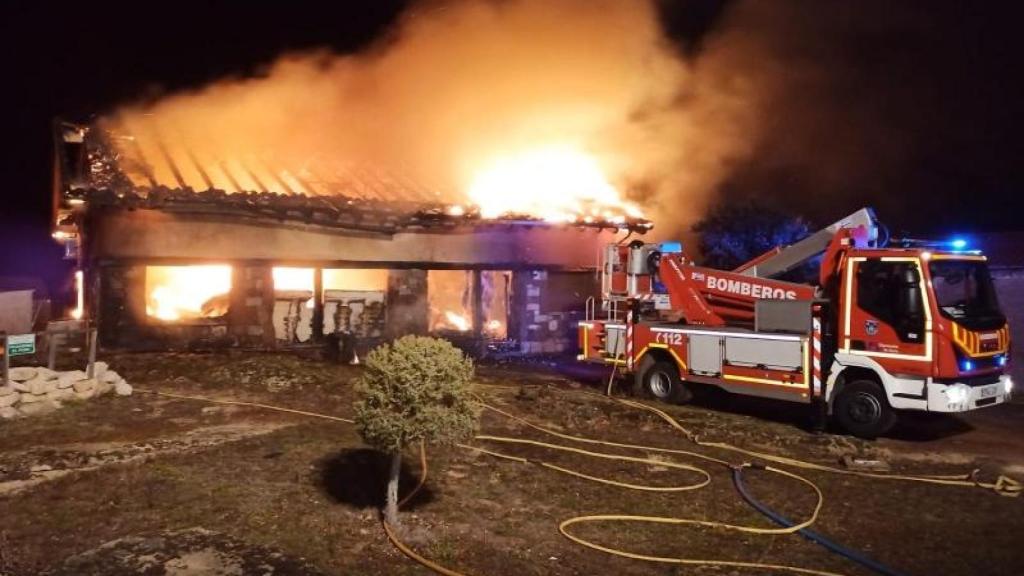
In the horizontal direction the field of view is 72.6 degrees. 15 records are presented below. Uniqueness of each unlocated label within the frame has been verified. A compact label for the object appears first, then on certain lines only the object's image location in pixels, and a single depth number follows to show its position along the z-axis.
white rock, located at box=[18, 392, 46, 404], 9.30
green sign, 9.23
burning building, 14.47
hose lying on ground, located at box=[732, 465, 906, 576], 5.50
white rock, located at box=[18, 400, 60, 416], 9.22
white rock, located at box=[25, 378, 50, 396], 9.51
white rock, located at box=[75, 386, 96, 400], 10.00
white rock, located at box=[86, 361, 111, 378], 10.56
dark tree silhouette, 18.95
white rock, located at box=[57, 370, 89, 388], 9.94
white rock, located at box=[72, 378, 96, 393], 10.06
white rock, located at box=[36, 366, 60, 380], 9.82
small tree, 5.49
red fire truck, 9.37
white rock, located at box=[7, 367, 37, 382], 9.52
